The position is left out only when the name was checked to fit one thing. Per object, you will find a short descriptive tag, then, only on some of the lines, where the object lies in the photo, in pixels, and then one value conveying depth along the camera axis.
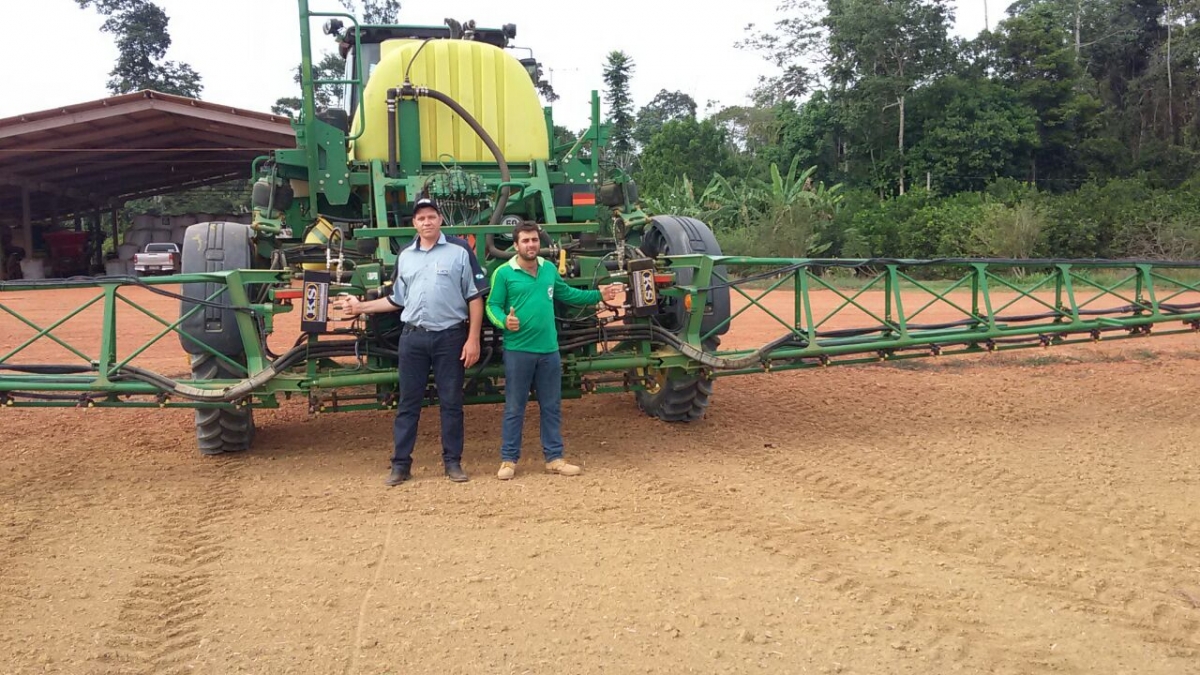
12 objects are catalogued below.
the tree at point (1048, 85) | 33.53
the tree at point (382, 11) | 39.91
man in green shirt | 5.81
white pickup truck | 26.45
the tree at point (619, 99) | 39.66
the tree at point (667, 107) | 56.54
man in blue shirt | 5.71
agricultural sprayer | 5.89
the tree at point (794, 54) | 35.00
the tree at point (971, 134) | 31.52
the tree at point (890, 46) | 32.25
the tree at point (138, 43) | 39.91
